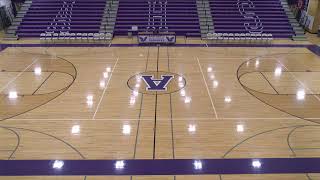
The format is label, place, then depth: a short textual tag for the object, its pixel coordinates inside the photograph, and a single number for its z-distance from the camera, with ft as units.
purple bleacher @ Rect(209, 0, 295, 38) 67.15
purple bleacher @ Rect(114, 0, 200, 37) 67.82
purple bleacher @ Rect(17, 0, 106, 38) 67.26
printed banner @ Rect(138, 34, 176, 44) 60.85
